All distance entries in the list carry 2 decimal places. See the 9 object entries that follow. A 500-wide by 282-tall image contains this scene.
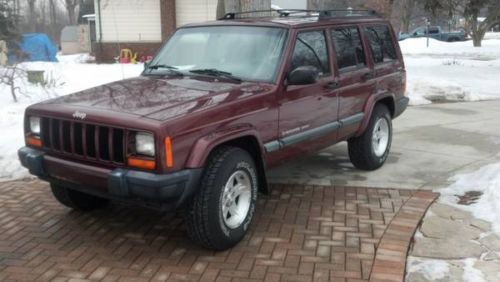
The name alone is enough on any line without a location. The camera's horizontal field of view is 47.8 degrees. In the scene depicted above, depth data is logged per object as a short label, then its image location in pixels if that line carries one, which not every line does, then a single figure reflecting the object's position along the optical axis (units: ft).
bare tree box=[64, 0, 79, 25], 176.45
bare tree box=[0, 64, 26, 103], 34.94
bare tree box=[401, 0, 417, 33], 153.29
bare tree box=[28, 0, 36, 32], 150.82
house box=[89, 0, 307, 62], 77.41
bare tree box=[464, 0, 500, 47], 76.28
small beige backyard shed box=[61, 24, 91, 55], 119.03
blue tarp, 79.72
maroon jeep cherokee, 12.98
